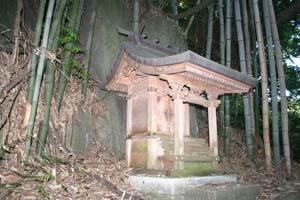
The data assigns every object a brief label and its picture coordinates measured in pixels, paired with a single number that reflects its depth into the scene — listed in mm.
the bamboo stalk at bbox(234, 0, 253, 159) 6379
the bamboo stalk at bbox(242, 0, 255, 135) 7004
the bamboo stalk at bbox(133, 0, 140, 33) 7127
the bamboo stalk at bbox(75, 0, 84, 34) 5582
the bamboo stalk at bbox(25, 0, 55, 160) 3826
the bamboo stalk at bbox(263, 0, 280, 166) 6105
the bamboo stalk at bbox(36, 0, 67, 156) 4230
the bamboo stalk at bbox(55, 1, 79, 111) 4926
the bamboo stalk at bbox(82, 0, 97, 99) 5570
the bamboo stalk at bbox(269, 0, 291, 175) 5926
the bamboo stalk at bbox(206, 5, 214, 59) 7742
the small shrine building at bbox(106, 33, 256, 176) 4457
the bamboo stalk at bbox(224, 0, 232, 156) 6882
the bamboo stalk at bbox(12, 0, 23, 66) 4421
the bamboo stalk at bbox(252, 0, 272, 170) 6020
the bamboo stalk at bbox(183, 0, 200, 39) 9259
